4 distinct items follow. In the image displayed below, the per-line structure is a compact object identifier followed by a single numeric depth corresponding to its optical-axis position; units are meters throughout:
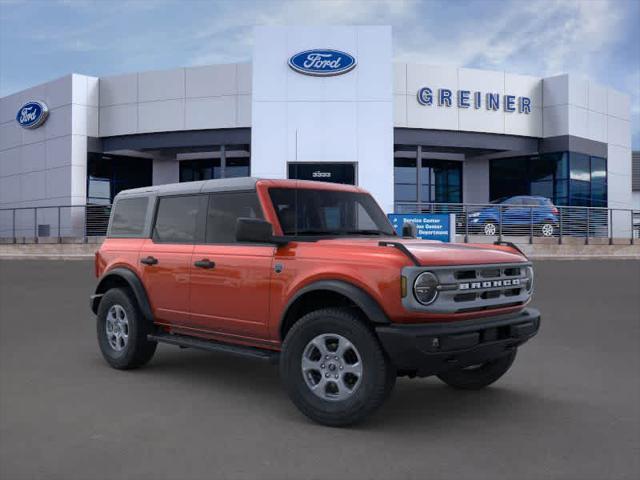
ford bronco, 4.42
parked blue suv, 23.89
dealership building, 25.55
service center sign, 16.12
